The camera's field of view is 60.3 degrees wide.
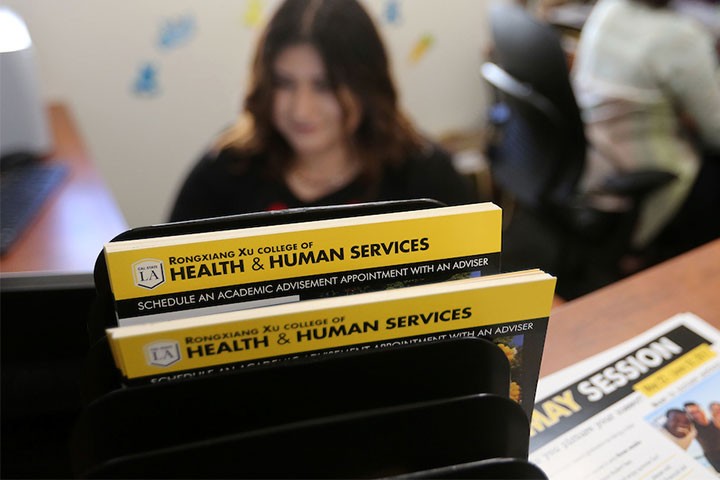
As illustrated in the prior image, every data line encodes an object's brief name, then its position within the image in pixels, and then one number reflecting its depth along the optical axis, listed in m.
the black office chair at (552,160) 1.56
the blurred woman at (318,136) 1.20
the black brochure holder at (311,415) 0.38
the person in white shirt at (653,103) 1.67
